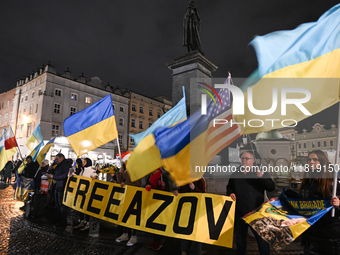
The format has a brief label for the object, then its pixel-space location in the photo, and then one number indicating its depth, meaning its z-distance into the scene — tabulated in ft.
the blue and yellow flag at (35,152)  29.55
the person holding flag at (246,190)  12.07
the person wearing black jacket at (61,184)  21.40
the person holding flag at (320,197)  8.50
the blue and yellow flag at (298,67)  9.70
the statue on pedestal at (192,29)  28.81
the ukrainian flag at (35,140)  31.92
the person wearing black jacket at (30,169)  28.76
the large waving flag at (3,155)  29.81
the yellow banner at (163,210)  12.72
